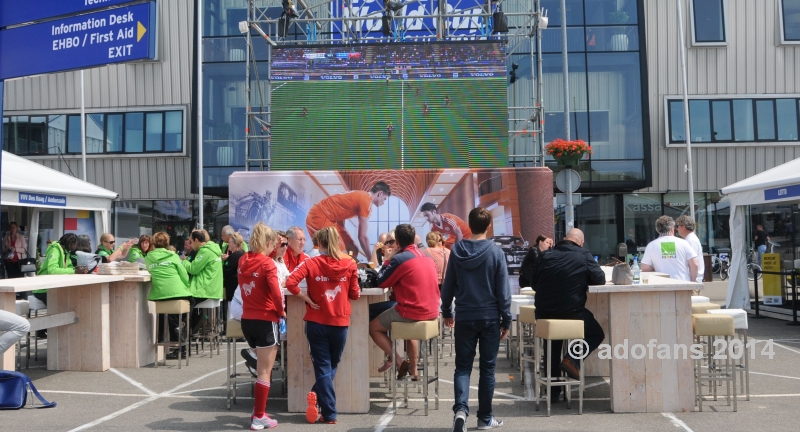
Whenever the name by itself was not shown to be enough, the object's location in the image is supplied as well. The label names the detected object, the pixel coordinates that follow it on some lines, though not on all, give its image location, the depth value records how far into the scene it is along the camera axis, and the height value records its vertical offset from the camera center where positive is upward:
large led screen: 16.12 +2.86
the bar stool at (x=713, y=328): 7.09 -0.74
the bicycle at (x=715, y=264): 25.42 -0.67
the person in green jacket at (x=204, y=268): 10.54 -0.20
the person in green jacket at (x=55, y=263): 10.70 -0.09
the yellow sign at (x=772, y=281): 14.66 -0.72
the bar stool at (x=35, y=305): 10.59 -0.64
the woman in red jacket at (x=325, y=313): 6.72 -0.52
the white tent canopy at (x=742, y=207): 13.39 +0.62
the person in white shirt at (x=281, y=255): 8.07 -0.05
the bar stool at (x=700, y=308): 7.78 -0.62
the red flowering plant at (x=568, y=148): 14.20 +1.70
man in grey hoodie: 6.28 -0.47
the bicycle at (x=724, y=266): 24.72 -0.73
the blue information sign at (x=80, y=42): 7.79 +2.12
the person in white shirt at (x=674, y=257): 9.20 -0.16
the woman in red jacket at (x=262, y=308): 6.68 -0.46
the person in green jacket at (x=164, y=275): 9.97 -0.26
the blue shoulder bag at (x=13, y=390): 7.30 -1.19
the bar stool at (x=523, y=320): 8.65 -0.80
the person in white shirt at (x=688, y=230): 9.77 +0.16
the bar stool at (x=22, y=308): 9.16 -0.58
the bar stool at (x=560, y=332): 7.00 -0.74
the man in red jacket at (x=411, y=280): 7.23 -0.28
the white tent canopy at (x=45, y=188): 14.46 +1.28
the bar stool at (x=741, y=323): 7.28 -0.73
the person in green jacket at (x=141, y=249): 11.64 +0.07
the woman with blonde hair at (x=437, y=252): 10.64 -0.05
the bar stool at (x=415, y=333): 7.14 -0.74
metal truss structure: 17.80 +5.34
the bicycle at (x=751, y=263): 14.78 -0.39
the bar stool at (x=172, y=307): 9.95 -0.66
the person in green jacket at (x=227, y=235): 11.19 +0.25
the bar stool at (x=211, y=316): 10.77 -0.89
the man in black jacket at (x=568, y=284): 7.17 -0.34
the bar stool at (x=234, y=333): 7.56 -0.76
